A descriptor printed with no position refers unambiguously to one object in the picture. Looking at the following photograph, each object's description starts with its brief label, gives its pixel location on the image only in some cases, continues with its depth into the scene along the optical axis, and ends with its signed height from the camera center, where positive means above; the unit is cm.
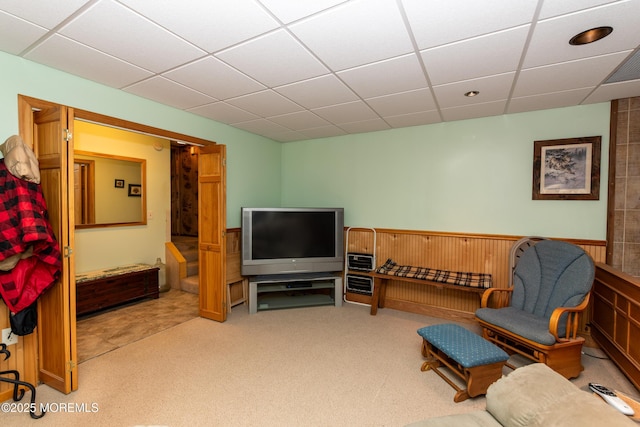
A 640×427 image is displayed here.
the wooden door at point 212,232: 361 -33
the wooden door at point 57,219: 216 -11
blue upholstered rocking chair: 236 -90
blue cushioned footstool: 215 -111
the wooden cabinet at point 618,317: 230 -95
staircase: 485 -99
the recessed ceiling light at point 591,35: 177 +106
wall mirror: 421 +22
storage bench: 371 -112
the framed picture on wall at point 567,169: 309 +42
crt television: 394 -47
